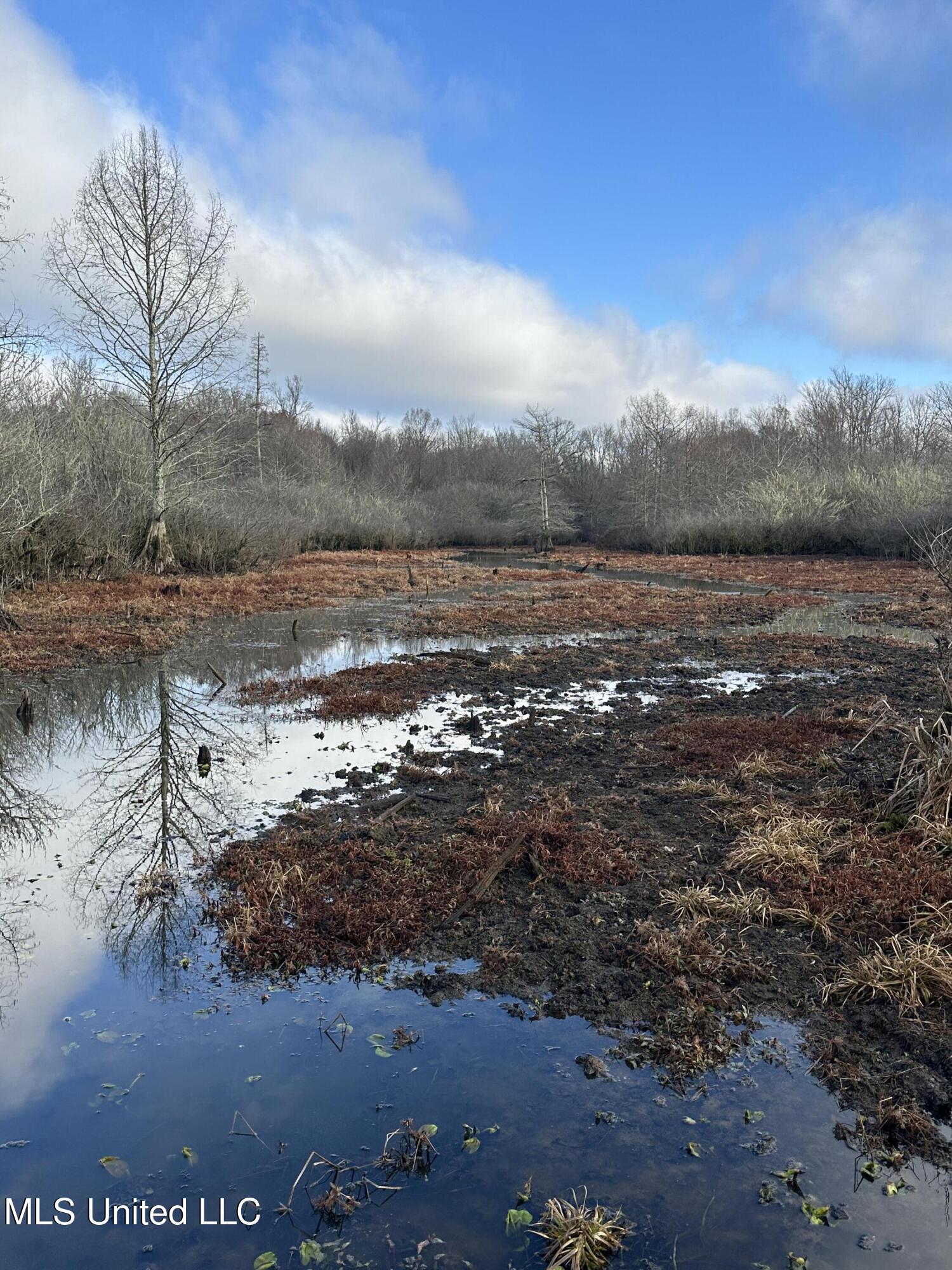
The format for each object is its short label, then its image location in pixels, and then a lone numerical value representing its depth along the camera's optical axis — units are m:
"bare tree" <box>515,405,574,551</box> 56.16
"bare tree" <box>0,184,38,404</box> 14.93
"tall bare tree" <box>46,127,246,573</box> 22.76
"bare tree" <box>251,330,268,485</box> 59.16
